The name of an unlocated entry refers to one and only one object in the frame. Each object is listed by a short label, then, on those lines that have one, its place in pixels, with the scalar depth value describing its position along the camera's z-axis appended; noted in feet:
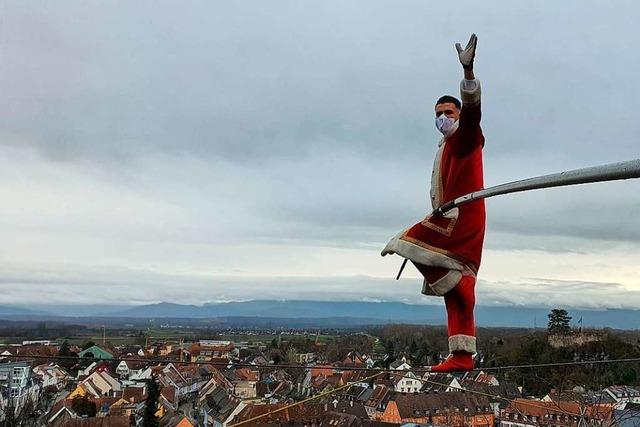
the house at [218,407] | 90.80
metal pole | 6.93
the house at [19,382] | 68.63
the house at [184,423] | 79.94
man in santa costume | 12.50
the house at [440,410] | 65.57
